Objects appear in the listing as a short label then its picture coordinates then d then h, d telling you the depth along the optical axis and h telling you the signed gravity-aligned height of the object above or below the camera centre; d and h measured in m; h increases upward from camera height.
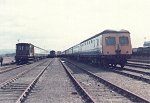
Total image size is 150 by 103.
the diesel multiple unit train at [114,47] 27.94 +0.93
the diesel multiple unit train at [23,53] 48.59 +0.89
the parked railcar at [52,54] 108.54 +1.50
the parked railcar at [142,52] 45.44 +0.83
